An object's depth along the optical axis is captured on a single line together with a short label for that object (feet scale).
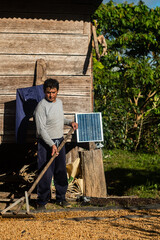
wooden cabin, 21.75
